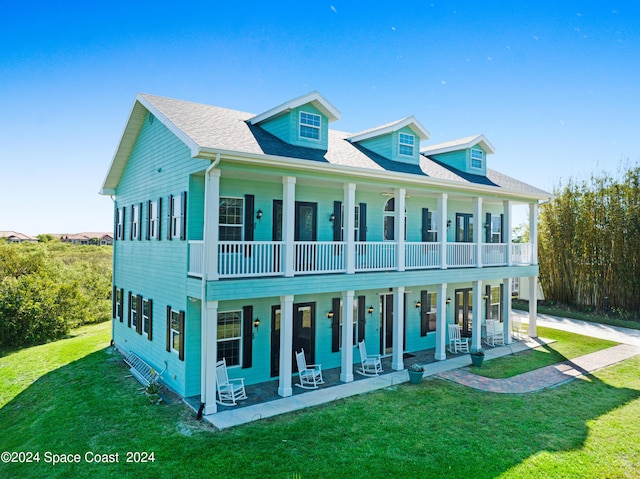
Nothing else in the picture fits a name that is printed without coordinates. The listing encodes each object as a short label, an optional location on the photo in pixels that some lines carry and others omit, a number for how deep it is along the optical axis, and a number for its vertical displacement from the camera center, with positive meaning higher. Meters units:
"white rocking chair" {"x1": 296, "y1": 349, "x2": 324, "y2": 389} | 11.24 -3.69
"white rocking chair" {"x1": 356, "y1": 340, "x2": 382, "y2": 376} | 12.51 -3.75
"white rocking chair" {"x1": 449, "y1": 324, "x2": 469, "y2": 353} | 15.49 -3.75
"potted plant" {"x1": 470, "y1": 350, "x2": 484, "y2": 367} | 13.36 -3.76
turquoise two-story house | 10.35 +0.10
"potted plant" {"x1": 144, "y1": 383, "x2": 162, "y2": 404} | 10.34 -3.92
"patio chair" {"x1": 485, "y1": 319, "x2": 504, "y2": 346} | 16.36 -3.55
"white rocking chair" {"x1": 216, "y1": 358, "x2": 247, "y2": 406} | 9.99 -3.66
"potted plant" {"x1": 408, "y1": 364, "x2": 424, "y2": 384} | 11.70 -3.76
